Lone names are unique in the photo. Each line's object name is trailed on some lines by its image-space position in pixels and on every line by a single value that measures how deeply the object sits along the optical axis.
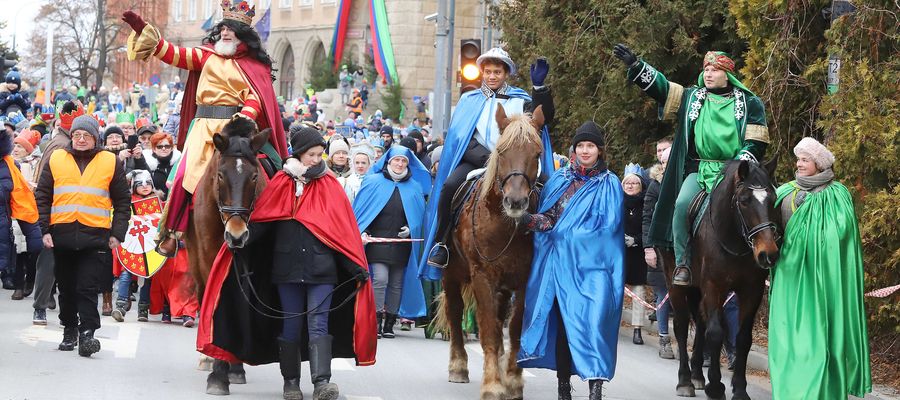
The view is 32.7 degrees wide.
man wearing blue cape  11.70
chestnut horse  10.31
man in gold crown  11.20
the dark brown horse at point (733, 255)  10.31
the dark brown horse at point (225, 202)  9.98
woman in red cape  10.14
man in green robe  11.23
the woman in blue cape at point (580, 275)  10.21
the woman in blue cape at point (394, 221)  15.68
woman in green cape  9.70
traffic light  18.81
